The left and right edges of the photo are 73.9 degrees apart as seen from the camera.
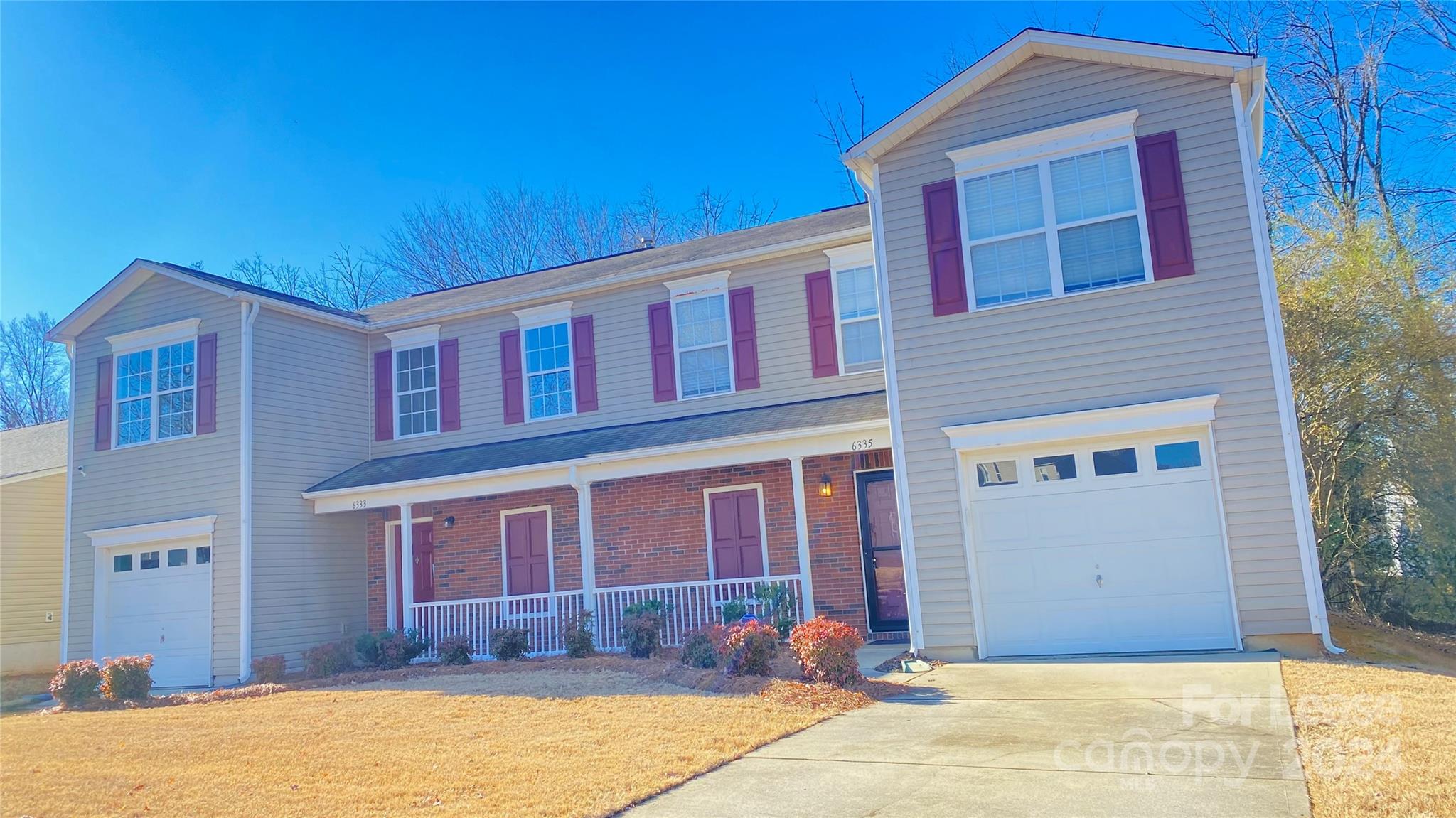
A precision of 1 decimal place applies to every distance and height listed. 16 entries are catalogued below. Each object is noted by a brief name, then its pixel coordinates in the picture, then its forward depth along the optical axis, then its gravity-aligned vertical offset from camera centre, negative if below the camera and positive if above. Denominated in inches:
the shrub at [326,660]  527.8 -51.7
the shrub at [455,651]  512.4 -49.6
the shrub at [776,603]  467.5 -33.0
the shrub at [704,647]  402.3 -45.2
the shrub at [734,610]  473.1 -35.5
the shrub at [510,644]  504.7 -47.1
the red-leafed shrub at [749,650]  371.6 -43.4
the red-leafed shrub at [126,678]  478.3 -49.0
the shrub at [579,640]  482.6 -45.8
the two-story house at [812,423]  385.4 +60.1
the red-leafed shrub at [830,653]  346.6 -43.4
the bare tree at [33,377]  1391.5 +298.2
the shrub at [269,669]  532.4 -54.9
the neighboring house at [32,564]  668.7 +14.6
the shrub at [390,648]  526.0 -47.6
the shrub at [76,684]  478.6 -50.1
